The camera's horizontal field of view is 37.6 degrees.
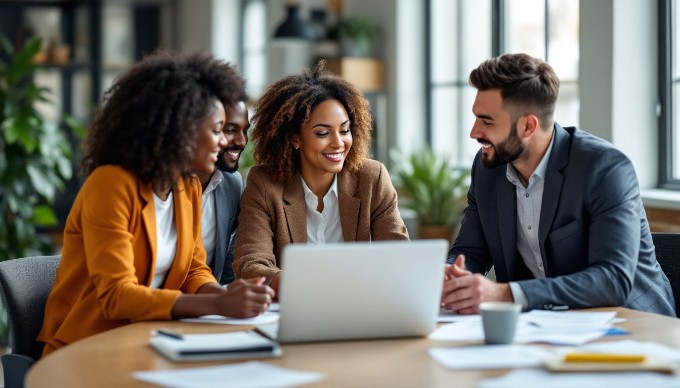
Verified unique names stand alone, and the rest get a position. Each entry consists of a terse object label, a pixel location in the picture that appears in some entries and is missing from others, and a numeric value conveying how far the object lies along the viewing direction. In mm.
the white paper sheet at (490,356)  1720
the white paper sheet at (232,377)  1610
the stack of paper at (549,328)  1941
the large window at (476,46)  5473
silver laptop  1849
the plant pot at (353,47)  6688
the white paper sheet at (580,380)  1583
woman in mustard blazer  2168
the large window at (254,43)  9359
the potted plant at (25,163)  5383
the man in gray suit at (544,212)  2326
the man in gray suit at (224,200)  2879
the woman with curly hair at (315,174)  2859
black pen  1908
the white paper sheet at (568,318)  2084
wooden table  1644
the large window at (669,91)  4469
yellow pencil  1674
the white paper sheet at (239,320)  2131
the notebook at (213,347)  1781
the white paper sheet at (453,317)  2160
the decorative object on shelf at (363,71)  6641
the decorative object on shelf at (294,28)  6551
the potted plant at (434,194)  5922
